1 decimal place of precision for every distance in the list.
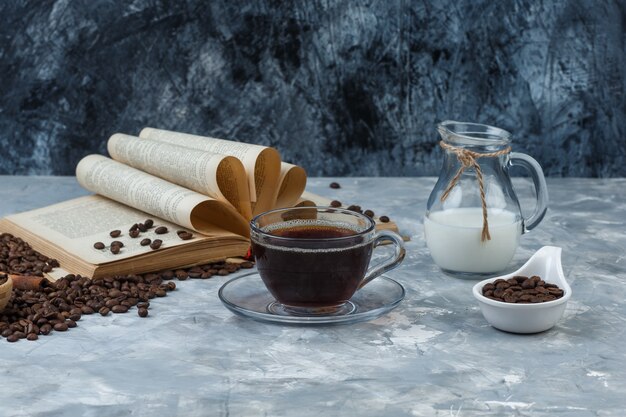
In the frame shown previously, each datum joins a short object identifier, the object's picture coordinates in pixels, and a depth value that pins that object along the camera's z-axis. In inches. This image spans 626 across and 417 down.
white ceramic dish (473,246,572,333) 48.3
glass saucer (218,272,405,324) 49.1
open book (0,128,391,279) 55.0
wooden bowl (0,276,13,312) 49.2
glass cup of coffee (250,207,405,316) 48.9
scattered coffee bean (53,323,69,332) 49.4
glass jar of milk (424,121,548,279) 53.4
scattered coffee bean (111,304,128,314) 51.2
